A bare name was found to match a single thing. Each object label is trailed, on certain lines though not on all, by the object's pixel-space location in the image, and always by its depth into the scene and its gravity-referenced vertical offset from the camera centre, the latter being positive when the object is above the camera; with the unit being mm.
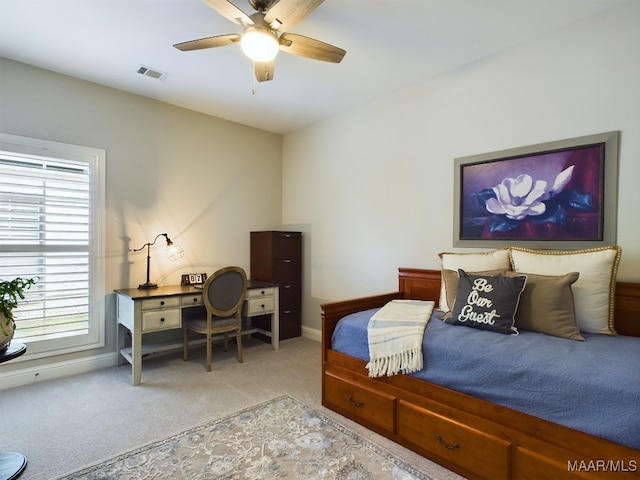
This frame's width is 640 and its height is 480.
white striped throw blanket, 2000 -649
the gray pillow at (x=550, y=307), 1983 -416
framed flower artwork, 2234 +310
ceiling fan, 1830 +1182
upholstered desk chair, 3172 -689
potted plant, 1744 -411
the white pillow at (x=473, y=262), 2479 -188
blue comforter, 1379 -631
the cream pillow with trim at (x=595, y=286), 2037 -287
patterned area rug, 1775 -1244
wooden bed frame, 1424 -960
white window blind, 2820 -82
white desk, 2893 -729
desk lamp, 3418 -211
